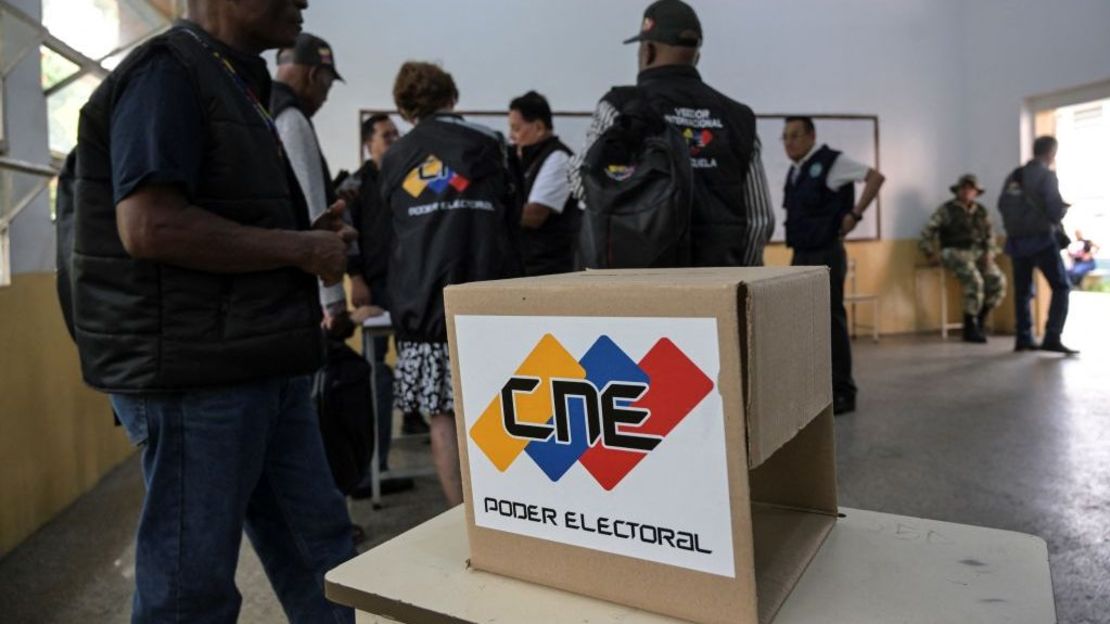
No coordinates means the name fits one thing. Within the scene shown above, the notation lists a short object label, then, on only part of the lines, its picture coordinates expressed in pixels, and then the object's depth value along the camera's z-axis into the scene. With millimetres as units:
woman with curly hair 2053
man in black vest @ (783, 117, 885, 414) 3809
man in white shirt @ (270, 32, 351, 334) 1844
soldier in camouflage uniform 6512
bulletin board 6039
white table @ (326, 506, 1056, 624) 668
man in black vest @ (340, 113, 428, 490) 2582
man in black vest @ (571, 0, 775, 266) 2010
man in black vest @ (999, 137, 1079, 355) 5555
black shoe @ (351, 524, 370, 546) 2360
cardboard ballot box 609
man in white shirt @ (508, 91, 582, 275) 2826
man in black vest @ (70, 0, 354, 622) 999
